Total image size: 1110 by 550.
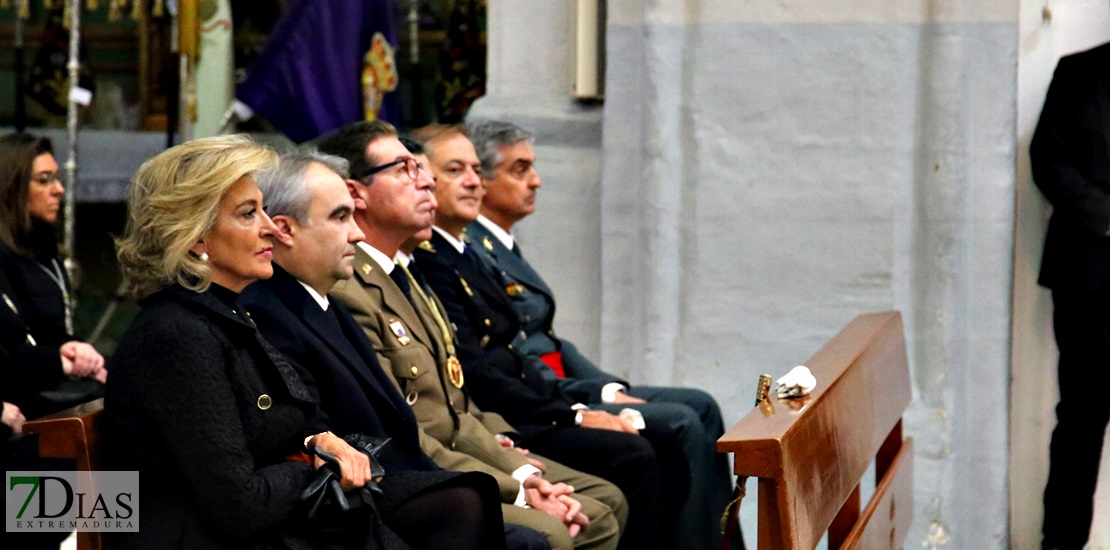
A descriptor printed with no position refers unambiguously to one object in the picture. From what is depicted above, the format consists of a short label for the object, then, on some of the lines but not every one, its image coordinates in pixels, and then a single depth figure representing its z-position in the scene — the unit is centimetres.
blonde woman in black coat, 529
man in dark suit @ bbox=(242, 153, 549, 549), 599
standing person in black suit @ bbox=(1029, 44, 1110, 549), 1020
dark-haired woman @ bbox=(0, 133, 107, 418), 871
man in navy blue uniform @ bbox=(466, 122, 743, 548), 882
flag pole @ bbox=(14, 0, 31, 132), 1702
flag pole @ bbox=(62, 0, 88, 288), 1345
